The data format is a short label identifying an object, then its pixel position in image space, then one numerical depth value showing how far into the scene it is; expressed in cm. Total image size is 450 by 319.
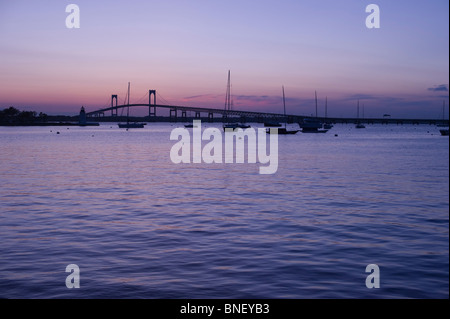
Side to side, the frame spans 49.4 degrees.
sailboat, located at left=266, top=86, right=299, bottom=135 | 10960
